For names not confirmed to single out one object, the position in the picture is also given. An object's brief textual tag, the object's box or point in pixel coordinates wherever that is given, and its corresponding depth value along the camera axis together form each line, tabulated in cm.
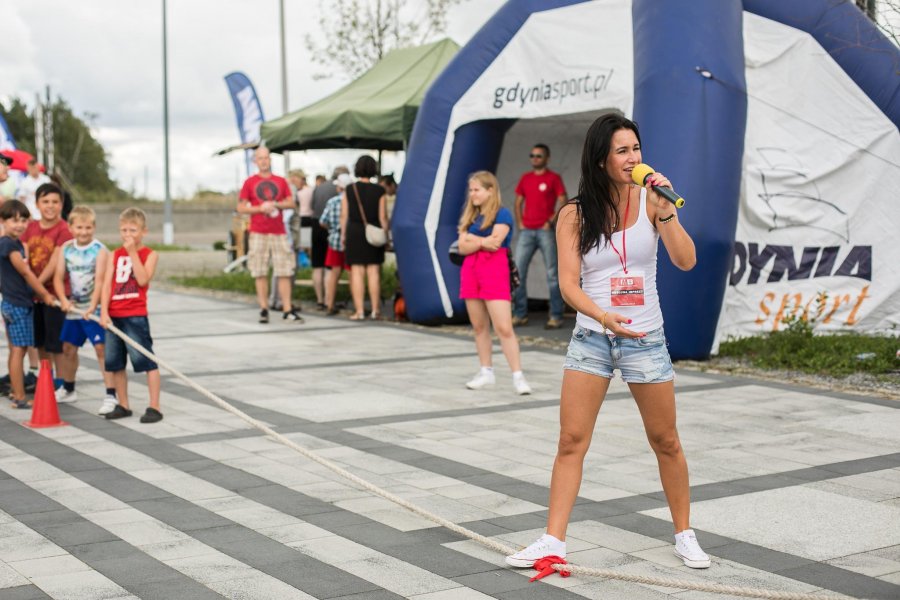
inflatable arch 1013
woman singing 453
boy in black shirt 839
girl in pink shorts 873
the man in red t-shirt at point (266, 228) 1355
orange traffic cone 771
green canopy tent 1489
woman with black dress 1390
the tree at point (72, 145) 7119
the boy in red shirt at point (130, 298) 786
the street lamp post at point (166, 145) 3709
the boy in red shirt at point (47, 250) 852
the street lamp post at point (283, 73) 3180
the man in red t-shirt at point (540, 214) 1309
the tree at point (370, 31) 2650
